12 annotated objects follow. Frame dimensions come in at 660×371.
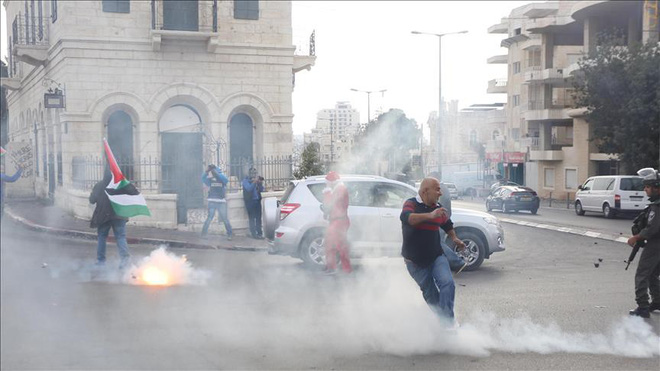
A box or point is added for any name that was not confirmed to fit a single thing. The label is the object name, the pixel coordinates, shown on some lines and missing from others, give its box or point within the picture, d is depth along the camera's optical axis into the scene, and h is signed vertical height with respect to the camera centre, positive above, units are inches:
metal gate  747.2 -17.0
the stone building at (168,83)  834.8 +88.4
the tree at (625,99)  1190.9 +93.4
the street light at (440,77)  1693.2 +190.9
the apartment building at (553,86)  1747.0 +195.6
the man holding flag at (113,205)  439.2 -30.5
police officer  324.8 -44.0
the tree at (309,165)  916.0 -14.0
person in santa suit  434.6 -44.2
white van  1065.5 -67.0
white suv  476.1 -47.0
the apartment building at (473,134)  2630.4 +78.6
